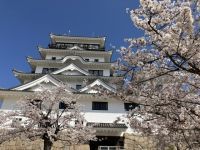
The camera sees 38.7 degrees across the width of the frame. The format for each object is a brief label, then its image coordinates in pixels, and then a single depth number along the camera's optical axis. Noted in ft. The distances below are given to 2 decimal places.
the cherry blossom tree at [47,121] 49.98
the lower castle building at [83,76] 73.00
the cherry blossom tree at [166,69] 22.24
